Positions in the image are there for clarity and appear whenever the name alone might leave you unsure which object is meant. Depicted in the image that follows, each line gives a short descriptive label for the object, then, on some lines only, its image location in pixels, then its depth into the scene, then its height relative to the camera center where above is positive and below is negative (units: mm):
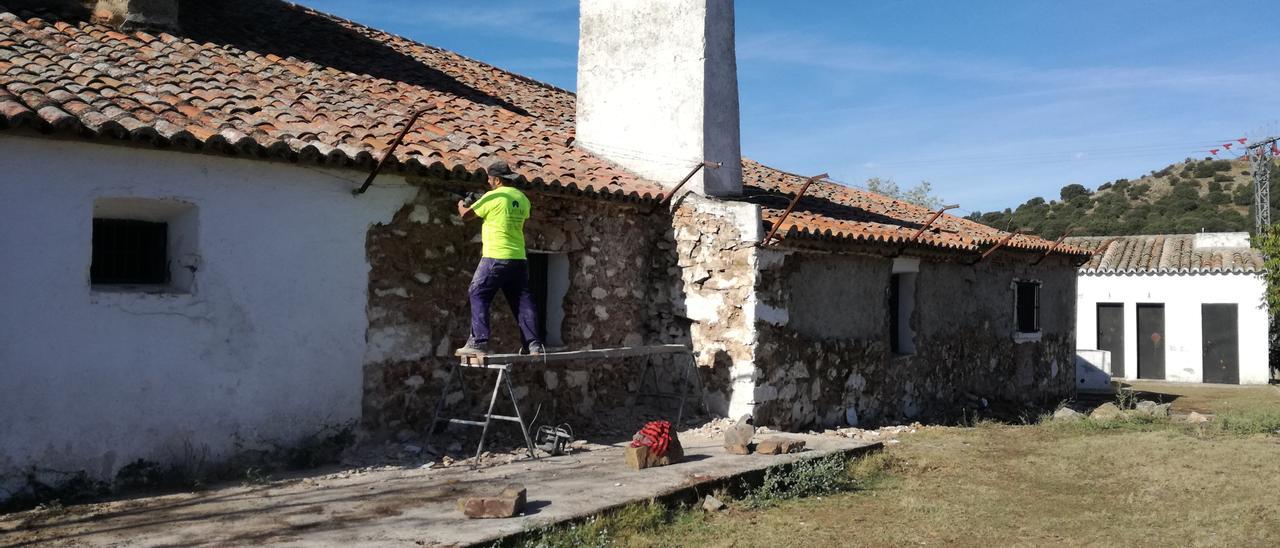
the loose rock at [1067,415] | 12931 -1412
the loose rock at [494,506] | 5613 -1189
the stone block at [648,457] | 7371 -1183
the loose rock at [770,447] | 8180 -1191
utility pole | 26062 +3952
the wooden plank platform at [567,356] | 7566 -434
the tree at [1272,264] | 20656 +1095
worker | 7570 +399
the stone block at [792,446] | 8242 -1193
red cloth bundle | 7516 -1040
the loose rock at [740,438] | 8156 -1121
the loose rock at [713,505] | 6677 -1383
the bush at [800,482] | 7172 -1360
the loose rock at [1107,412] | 13047 -1442
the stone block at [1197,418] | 13086 -1445
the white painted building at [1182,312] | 21766 +33
